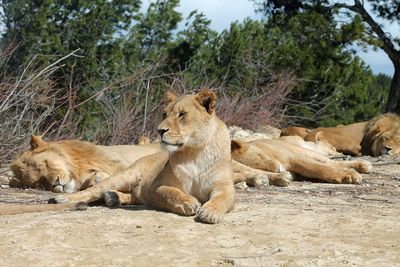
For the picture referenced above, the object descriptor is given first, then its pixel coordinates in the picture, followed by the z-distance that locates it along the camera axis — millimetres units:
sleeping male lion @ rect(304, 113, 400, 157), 26266
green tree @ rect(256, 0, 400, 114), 40781
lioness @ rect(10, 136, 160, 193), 15516
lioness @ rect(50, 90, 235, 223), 10617
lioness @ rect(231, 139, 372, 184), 16156
